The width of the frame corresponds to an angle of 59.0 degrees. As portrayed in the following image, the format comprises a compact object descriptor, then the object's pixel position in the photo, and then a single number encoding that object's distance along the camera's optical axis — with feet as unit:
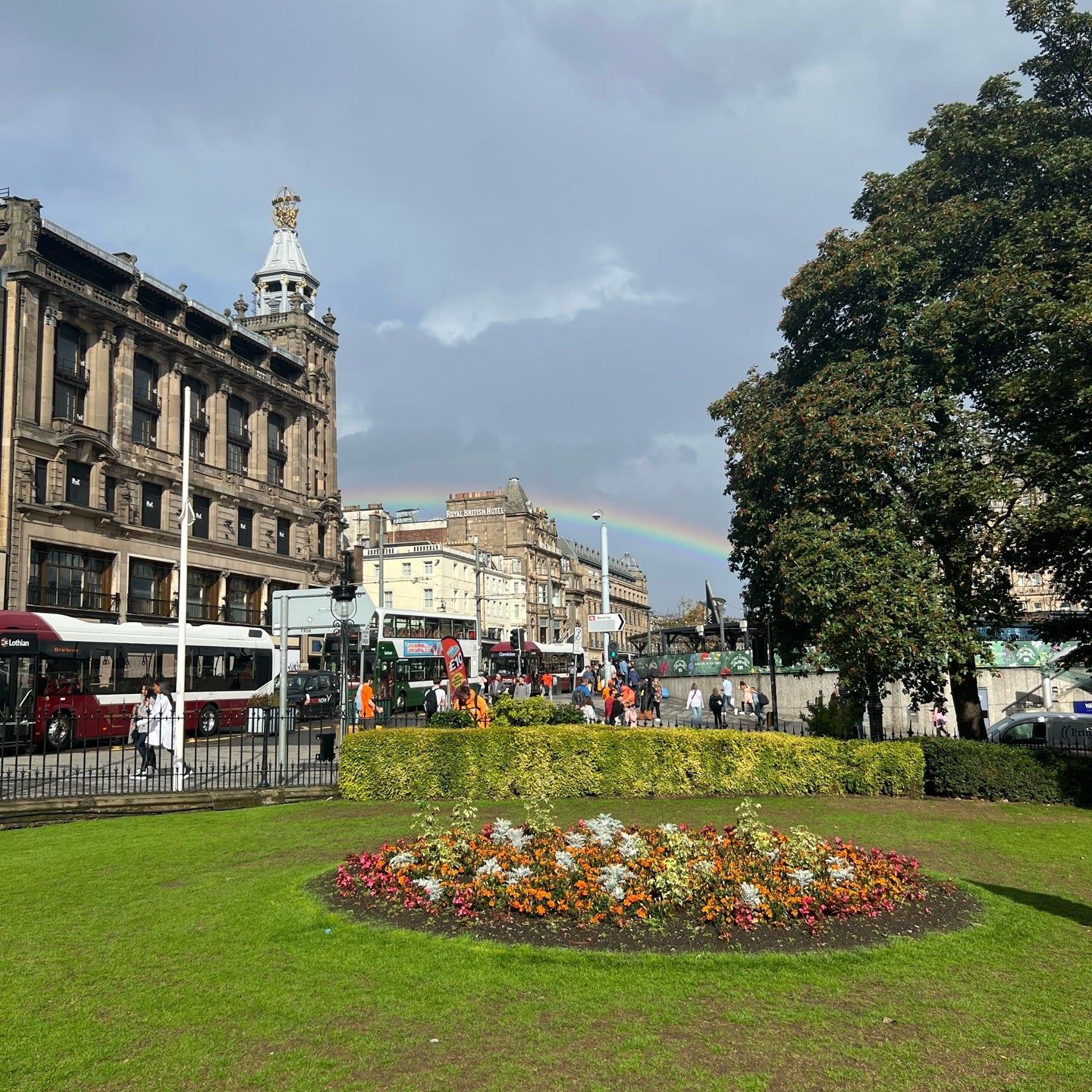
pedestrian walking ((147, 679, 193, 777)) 64.18
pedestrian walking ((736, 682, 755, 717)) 129.61
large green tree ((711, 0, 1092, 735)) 57.26
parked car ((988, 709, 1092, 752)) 66.69
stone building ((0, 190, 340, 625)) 146.51
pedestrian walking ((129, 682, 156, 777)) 63.16
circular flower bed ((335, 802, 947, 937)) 27.09
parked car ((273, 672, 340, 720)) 120.05
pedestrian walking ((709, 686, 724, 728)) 102.53
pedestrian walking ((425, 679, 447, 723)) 94.07
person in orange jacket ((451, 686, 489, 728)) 71.51
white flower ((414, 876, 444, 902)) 28.48
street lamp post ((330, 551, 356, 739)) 66.59
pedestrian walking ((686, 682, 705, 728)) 105.79
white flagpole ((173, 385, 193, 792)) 58.34
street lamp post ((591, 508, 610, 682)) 118.73
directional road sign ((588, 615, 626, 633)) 101.35
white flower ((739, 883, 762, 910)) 26.86
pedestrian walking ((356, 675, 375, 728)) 77.71
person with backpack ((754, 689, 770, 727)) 106.73
